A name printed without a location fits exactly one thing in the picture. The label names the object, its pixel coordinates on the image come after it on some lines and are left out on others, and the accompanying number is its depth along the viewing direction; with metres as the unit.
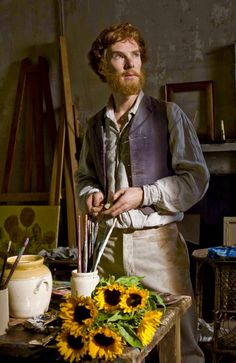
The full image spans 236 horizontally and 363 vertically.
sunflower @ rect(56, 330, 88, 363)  1.21
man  2.08
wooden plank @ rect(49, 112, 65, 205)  4.16
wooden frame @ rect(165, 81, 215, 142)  3.90
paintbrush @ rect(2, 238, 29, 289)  1.50
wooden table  1.31
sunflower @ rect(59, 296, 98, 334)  1.25
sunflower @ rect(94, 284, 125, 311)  1.32
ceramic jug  1.54
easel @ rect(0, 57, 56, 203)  4.38
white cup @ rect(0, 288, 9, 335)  1.46
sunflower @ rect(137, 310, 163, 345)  1.29
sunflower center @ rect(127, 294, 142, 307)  1.33
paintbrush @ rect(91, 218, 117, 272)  1.61
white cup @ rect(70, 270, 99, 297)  1.55
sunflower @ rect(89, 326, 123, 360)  1.21
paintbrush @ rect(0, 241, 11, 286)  1.55
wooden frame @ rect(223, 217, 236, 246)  3.79
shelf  3.81
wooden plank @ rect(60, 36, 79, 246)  4.18
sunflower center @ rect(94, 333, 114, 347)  1.22
